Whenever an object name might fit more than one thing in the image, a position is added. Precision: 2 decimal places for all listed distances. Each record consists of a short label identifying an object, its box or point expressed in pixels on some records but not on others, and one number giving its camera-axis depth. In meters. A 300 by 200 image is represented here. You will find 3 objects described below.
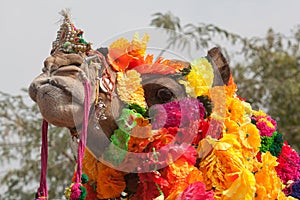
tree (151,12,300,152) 14.98
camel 5.26
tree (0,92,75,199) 13.92
